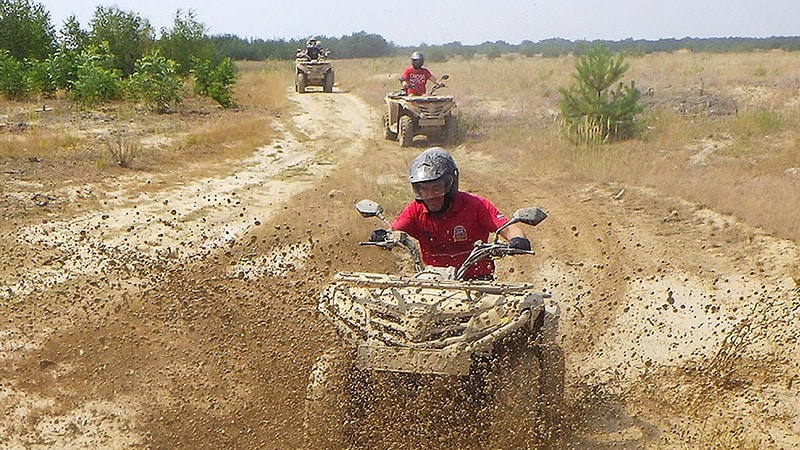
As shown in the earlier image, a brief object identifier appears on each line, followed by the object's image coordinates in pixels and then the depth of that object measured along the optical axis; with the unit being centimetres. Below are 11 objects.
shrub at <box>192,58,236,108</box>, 2375
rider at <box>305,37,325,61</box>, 3023
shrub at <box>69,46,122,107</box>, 2109
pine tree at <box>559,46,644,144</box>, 1572
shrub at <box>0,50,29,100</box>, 2205
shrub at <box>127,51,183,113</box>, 2138
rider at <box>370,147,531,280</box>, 508
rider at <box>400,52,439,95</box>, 1728
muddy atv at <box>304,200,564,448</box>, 402
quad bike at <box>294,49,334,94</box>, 2952
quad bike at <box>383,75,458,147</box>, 1664
